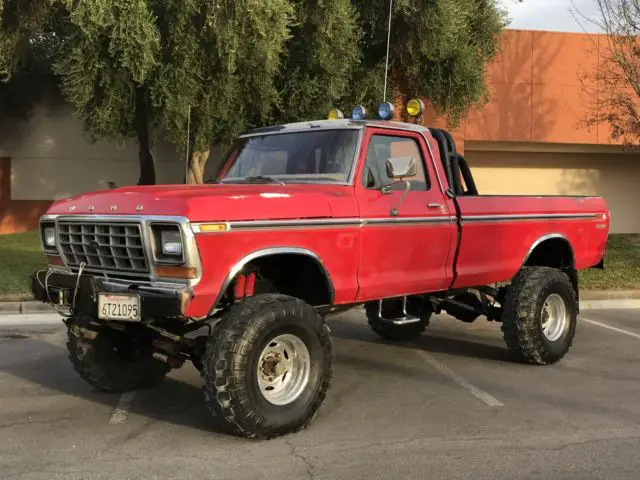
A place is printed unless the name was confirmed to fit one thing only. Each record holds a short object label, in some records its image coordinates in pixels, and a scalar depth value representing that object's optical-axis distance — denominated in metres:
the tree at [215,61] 11.06
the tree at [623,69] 12.69
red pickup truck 3.98
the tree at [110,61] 10.74
